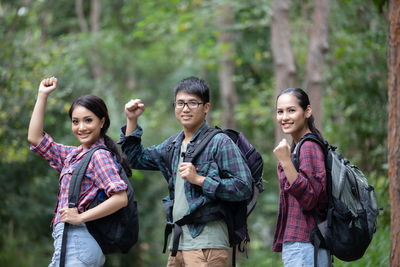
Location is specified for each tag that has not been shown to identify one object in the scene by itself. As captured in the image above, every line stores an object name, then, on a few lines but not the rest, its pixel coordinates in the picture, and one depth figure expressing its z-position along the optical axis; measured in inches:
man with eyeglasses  281.4
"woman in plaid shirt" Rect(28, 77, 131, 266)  284.7
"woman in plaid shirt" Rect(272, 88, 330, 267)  269.3
